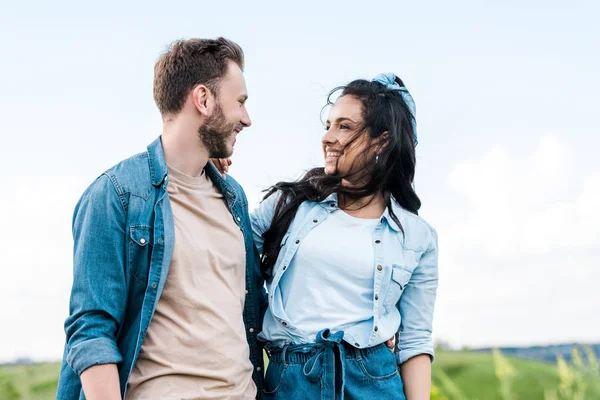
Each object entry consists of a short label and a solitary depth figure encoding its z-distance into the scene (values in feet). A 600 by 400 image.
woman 9.45
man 8.30
